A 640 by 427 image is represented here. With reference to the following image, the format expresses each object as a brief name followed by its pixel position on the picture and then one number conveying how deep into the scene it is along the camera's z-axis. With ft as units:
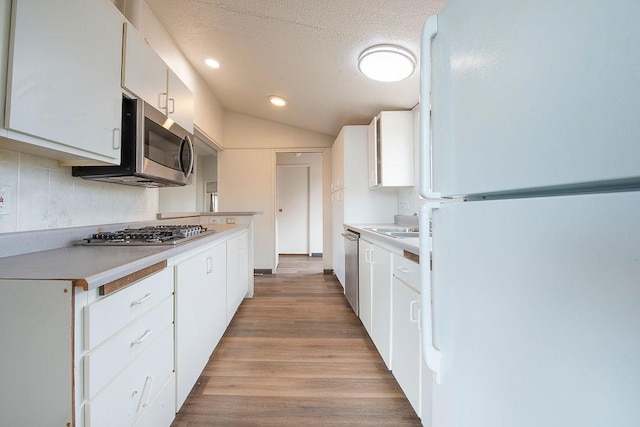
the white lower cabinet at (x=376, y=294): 5.38
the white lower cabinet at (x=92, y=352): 2.23
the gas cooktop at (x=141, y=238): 4.12
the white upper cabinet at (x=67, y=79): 2.75
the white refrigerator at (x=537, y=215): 1.11
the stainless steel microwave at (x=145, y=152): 4.51
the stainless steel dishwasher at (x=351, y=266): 8.28
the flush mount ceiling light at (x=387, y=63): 6.19
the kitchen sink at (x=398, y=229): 7.61
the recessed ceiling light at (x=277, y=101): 10.90
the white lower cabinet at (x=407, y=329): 4.00
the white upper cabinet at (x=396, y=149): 8.95
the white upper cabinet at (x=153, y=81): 4.42
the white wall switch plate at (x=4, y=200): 3.41
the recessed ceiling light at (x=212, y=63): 8.82
